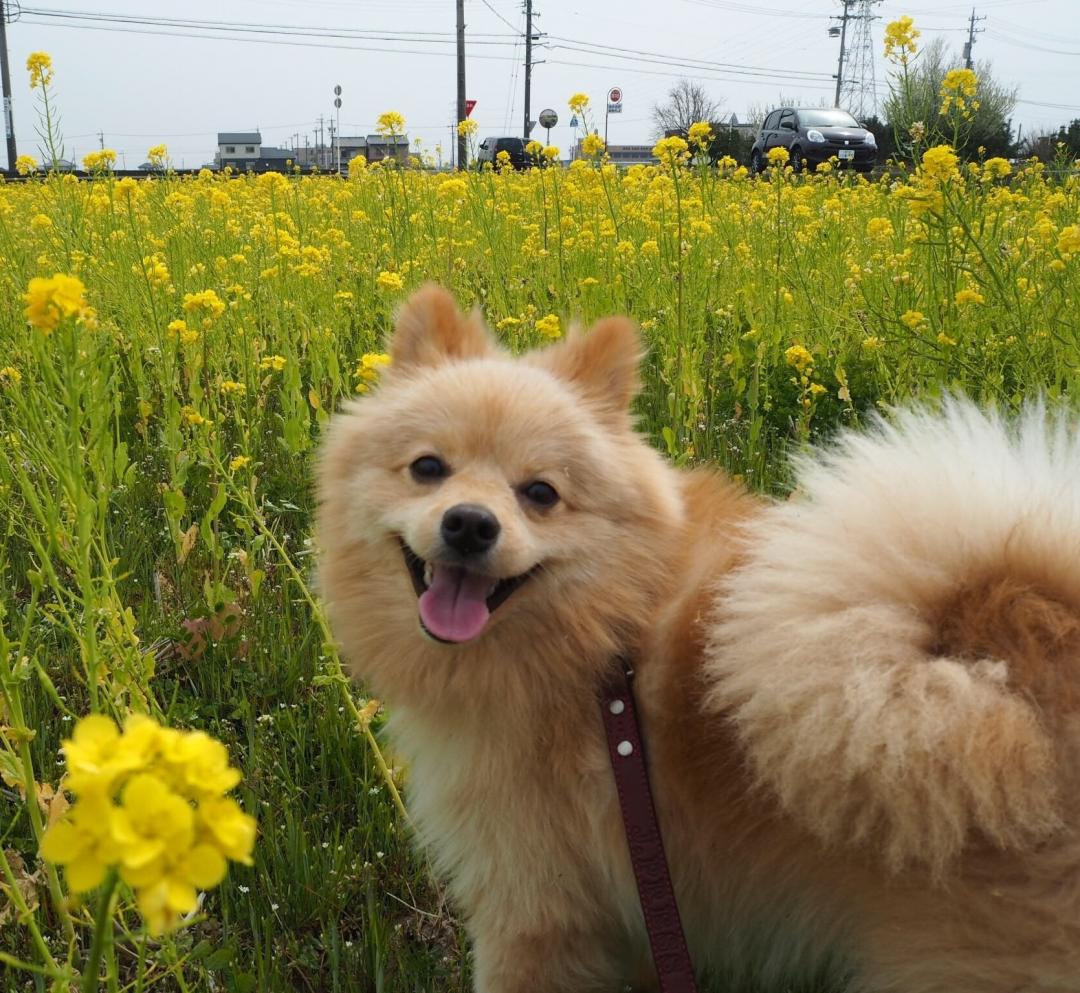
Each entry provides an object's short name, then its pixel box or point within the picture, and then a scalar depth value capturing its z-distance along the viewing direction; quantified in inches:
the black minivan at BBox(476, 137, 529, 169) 828.6
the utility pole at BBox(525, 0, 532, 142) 1151.6
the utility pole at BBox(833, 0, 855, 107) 2245.9
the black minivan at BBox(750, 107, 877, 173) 791.7
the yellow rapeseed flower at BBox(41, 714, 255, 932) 22.5
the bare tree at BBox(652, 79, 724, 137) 840.4
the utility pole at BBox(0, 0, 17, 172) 739.4
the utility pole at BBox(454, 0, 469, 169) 930.1
